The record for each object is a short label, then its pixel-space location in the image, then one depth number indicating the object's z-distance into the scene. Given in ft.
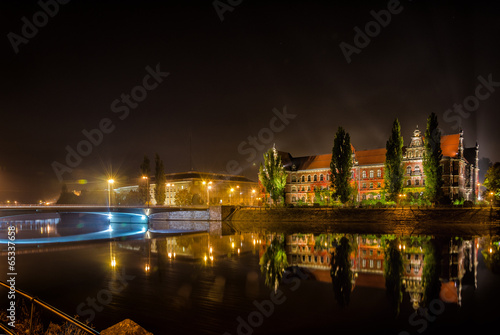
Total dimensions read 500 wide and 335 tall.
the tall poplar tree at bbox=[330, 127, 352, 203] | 241.14
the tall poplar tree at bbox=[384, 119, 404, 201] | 226.79
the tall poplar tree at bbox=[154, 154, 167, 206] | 307.99
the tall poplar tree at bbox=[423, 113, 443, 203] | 213.46
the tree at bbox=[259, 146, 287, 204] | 273.54
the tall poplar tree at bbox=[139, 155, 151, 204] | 321.32
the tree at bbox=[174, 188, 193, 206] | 347.15
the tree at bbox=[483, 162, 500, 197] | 252.83
